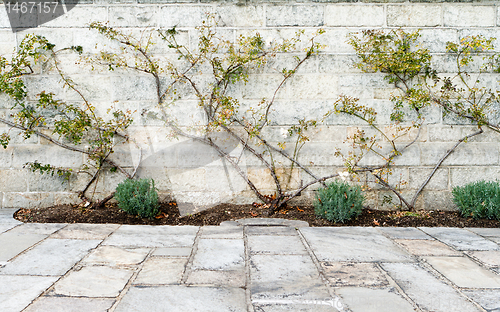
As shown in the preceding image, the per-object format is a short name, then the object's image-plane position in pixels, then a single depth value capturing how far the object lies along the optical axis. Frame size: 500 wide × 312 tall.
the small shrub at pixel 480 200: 2.95
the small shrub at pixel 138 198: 3.00
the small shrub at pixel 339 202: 2.96
